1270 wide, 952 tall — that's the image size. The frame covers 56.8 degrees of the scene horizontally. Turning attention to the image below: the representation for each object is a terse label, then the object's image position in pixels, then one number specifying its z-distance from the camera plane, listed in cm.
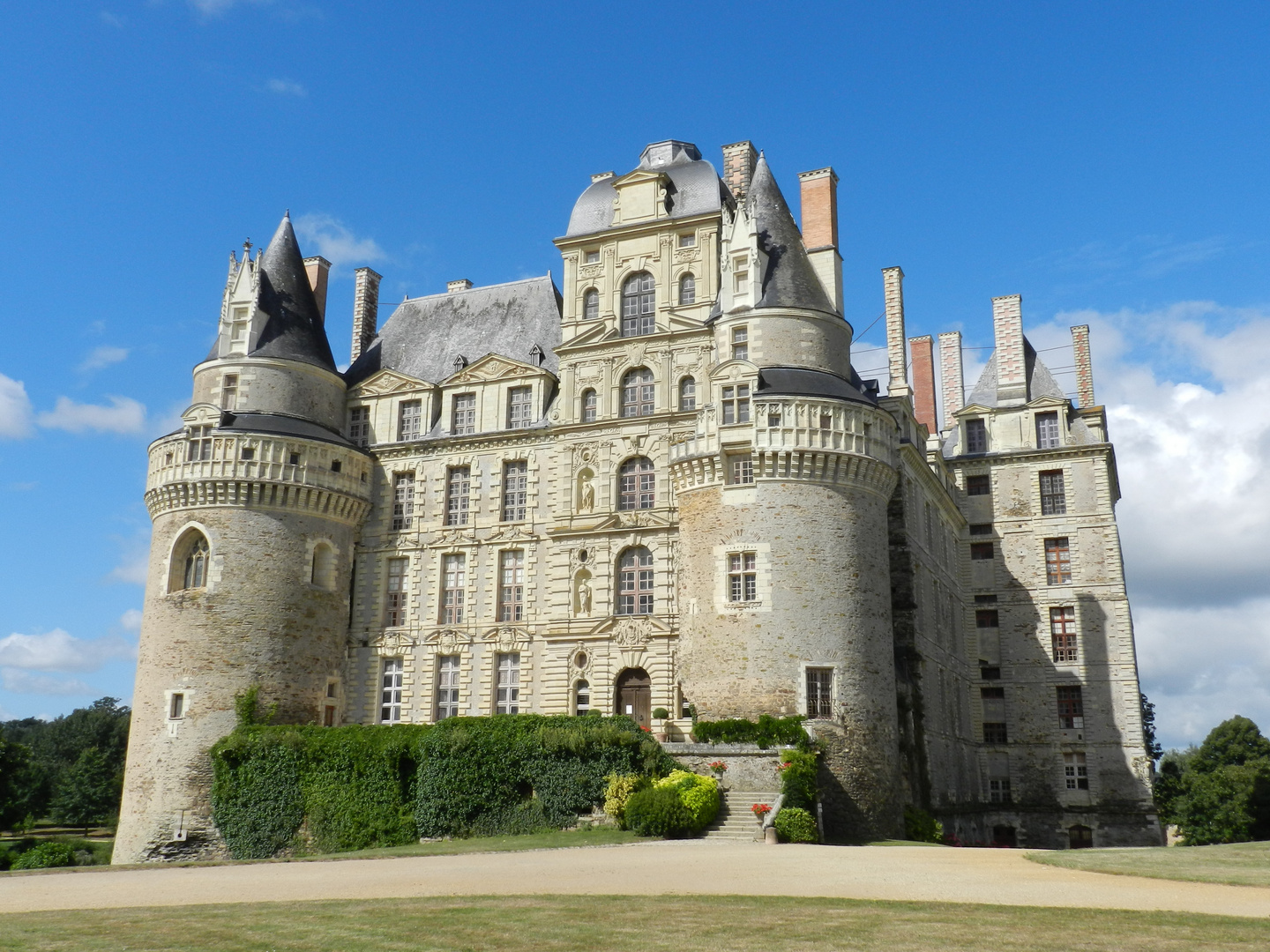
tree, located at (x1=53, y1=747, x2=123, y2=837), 5984
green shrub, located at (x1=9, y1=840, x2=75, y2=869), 3525
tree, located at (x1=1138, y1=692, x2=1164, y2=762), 4677
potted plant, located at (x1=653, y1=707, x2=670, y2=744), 2972
